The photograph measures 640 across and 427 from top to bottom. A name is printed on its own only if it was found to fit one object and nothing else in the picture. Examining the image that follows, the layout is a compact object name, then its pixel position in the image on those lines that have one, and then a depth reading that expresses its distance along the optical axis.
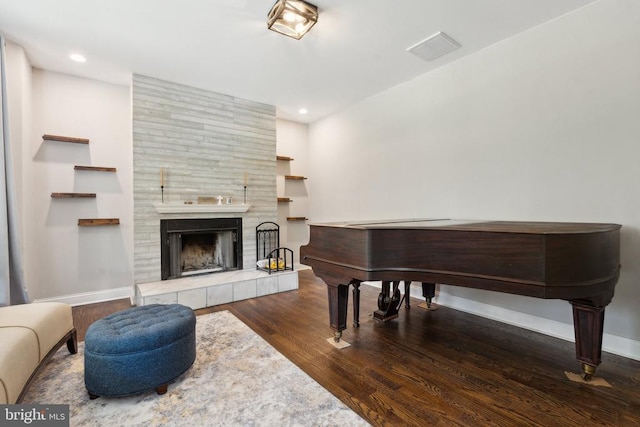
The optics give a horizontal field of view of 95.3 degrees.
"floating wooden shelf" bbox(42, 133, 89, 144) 3.41
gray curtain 2.59
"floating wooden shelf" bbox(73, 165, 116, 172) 3.60
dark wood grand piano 1.56
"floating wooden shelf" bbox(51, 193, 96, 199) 3.47
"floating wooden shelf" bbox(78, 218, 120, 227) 3.61
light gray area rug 1.60
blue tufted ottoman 1.68
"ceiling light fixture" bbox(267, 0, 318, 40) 2.29
